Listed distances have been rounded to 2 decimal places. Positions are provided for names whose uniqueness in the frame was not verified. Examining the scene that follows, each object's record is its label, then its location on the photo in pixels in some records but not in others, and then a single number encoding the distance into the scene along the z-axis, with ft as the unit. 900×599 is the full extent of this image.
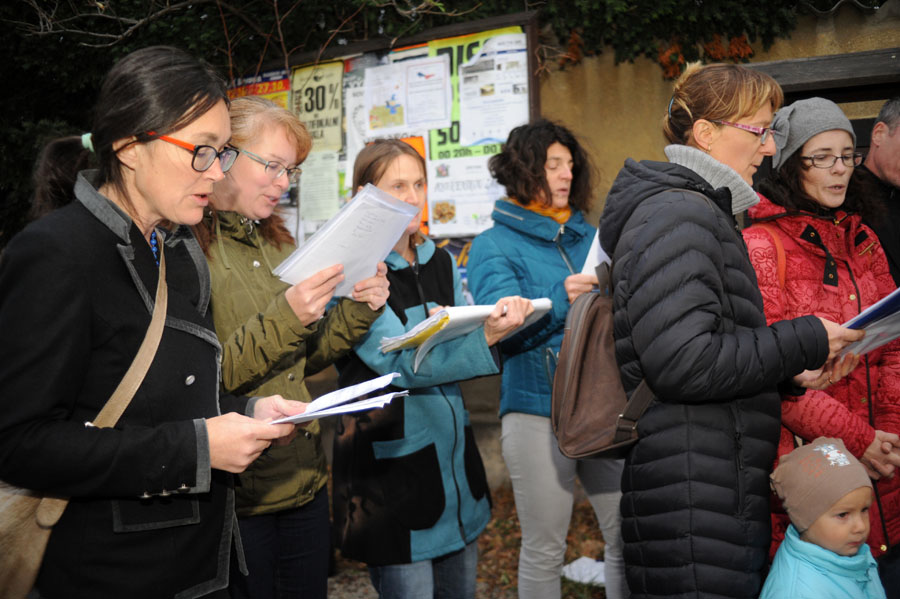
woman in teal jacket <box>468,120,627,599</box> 10.44
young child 7.39
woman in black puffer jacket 6.31
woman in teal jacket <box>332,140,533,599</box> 8.71
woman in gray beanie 8.20
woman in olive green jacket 7.27
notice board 15.70
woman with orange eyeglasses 4.61
